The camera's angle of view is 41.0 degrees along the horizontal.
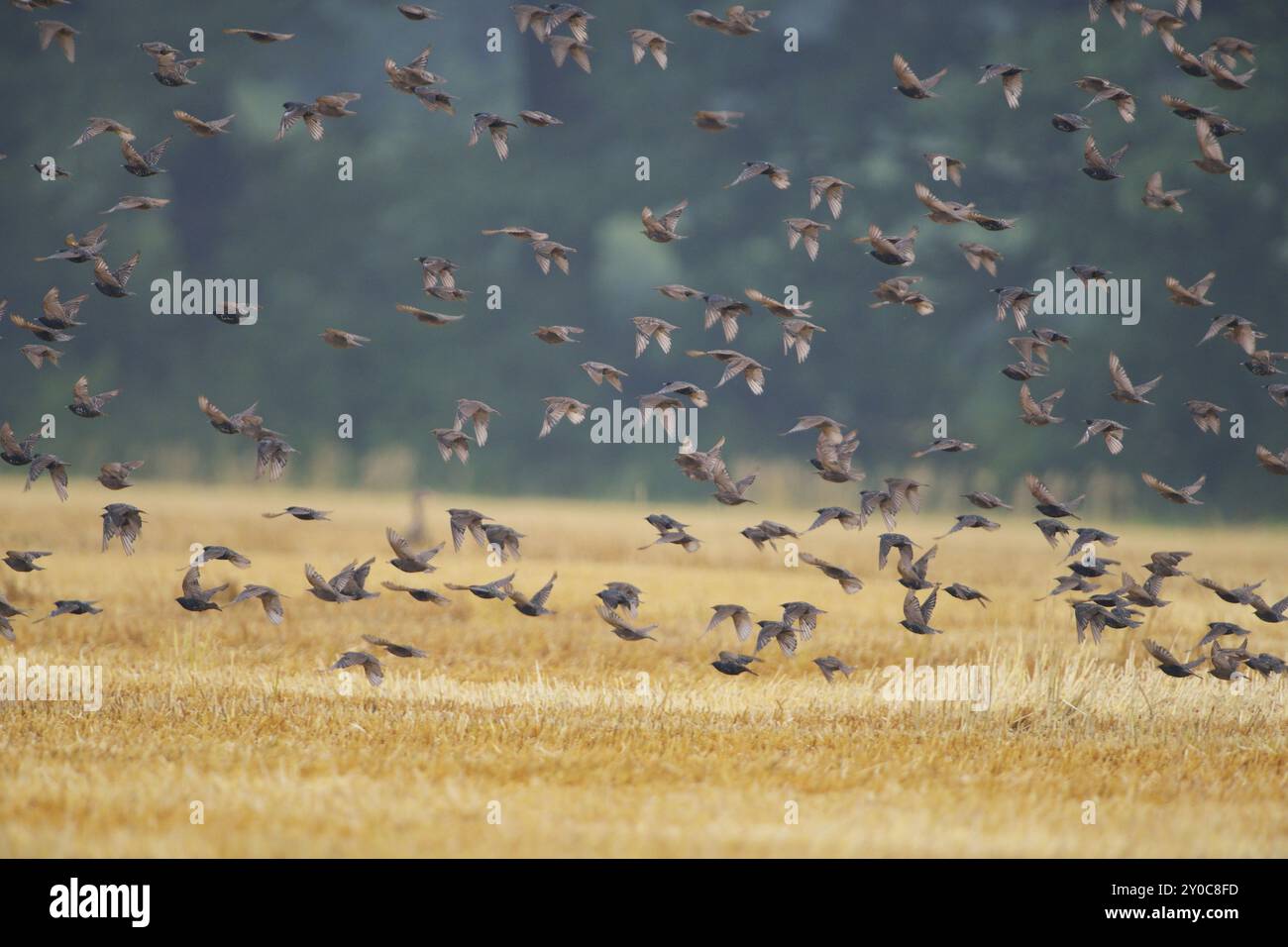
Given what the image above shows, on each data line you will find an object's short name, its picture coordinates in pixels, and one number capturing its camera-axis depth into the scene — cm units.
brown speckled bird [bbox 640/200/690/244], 1348
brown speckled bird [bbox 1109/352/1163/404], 1345
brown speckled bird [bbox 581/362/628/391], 1355
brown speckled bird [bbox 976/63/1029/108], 1429
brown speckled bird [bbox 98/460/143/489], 1316
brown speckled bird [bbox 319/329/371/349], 1379
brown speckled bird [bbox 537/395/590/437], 1337
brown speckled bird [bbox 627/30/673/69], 1421
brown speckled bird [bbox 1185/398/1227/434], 1379
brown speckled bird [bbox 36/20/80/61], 1378
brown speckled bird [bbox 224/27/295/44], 1357
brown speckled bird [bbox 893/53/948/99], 1344
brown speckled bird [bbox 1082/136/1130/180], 1403
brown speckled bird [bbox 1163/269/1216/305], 1403
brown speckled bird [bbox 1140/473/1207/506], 1320
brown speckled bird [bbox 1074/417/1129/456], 1355
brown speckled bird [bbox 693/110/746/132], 1367
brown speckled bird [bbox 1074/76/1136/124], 1406
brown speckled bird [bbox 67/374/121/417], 1316
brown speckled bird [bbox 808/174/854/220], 1443
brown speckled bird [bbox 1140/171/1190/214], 1437
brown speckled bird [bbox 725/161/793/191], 1365
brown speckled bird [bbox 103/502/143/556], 1252
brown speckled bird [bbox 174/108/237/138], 1391
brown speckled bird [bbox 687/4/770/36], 1394
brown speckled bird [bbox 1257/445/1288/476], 1373
